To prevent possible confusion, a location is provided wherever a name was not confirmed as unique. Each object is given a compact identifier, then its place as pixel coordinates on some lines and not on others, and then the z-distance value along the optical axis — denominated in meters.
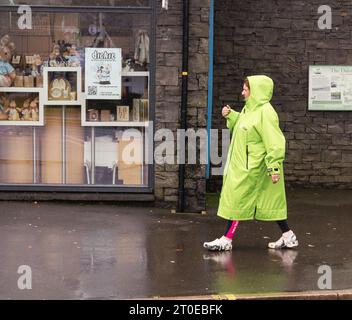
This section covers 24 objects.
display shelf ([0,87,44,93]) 10.05
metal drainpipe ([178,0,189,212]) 9.66
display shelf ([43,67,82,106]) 10.01
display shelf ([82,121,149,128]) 10.09
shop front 9.92
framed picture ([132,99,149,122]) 10.06
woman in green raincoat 7.48
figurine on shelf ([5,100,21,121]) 10.09
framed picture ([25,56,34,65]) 10.00
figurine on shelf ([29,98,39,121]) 10.09
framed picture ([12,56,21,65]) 10.00
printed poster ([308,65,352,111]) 12.27
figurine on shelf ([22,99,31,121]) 10.09
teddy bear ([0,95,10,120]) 10.08
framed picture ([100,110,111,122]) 10.08
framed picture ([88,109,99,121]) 10.08
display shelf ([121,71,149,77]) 10.00
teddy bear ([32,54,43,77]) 10.00
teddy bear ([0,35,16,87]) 9.95
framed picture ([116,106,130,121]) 10.06
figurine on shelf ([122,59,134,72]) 9.98
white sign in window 9.95
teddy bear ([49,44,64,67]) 9.98
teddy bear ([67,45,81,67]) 9.98
